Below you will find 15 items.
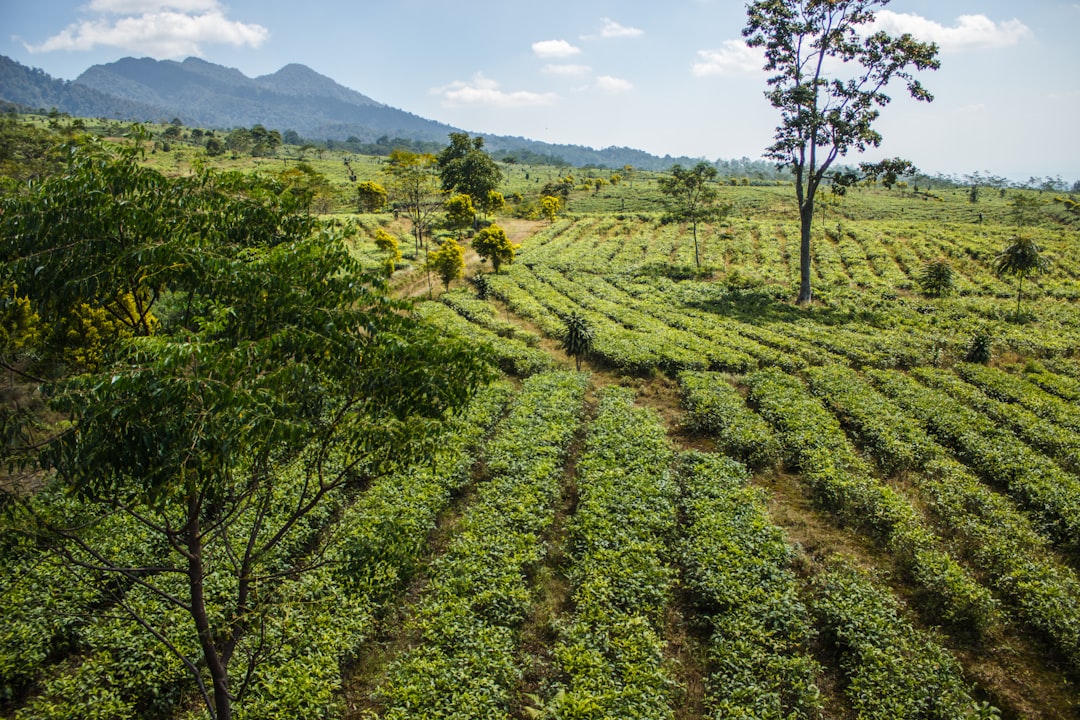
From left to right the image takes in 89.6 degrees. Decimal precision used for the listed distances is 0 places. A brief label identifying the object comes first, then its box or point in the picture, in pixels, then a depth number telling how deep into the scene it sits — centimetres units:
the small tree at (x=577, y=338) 2577
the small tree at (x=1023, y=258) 3288
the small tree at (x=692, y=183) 4722
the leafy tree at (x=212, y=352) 457
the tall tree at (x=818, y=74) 3083
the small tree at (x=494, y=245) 4362
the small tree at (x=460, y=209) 5366
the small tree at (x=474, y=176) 6072
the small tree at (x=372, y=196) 6328
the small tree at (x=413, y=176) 4613
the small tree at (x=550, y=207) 6844
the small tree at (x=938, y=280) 3812
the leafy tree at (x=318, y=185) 4972
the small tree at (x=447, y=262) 3909
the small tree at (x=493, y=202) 6124
